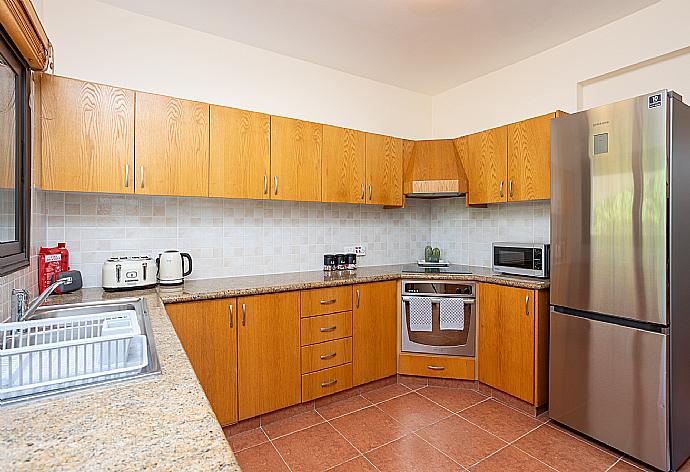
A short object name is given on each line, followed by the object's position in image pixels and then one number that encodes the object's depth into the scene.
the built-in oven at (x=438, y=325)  3.04
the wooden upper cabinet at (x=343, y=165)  3.03
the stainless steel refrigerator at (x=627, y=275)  1.97
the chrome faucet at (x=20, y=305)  1.44
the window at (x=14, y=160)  1.47
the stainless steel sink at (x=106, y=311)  0.96
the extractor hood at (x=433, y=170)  3.35
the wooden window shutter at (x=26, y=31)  1.22
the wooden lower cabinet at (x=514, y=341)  2.61
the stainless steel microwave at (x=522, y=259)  2.75
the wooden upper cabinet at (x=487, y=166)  3.04
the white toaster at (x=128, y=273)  2.30
